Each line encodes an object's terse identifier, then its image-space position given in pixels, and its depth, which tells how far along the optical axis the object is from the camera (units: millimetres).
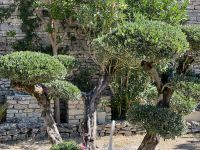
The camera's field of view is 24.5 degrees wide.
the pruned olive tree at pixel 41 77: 5518
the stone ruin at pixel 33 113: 9812
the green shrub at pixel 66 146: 6270
